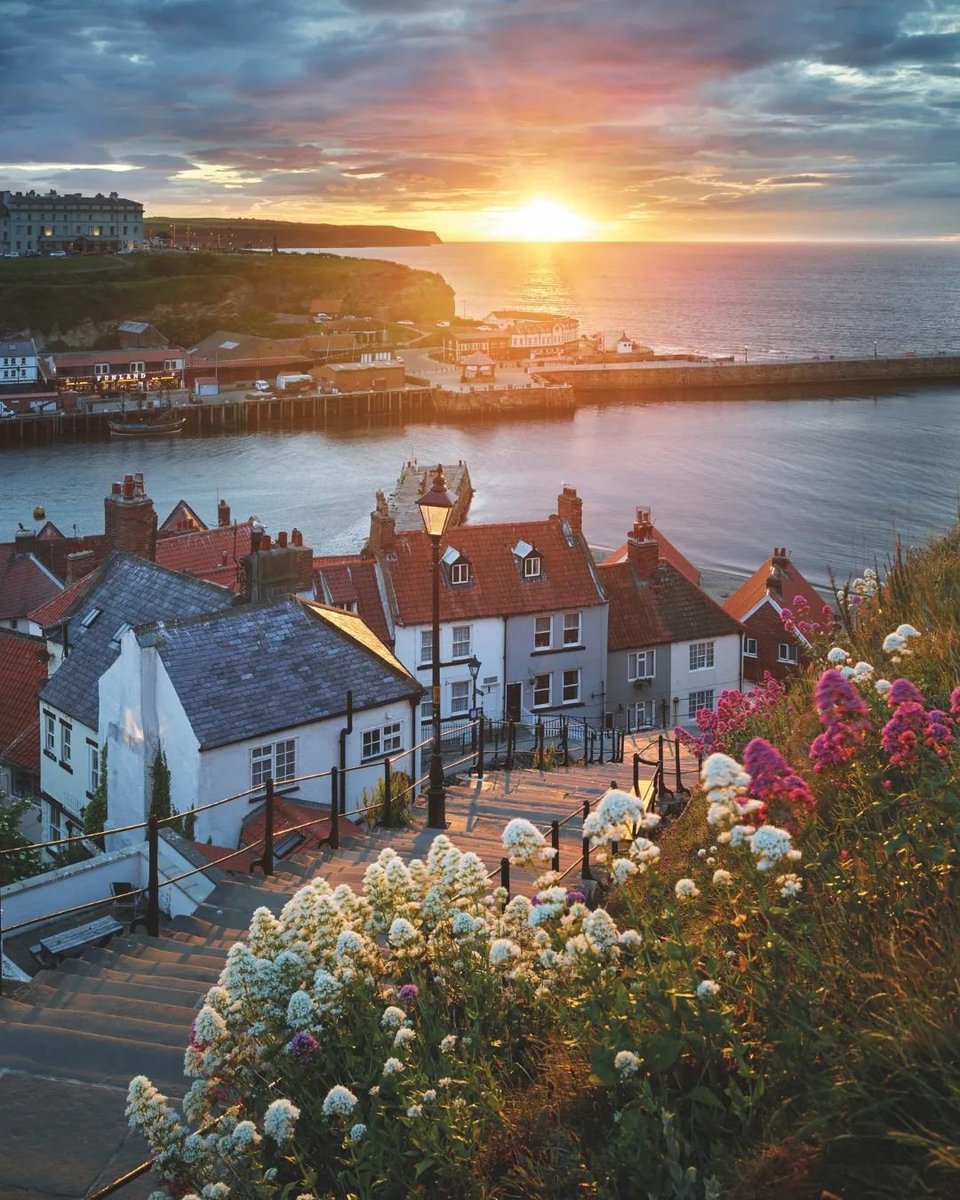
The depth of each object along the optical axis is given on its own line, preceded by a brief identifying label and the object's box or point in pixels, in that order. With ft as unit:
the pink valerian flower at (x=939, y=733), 18.74
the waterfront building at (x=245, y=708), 63.00
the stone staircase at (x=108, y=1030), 18.10
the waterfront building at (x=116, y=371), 443.32
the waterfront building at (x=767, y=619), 127.85
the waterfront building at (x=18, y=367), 435.53
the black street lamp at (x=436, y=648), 41.96
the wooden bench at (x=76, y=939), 36.17
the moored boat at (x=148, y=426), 397.19
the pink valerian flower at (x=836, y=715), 18.61
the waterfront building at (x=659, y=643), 120.37
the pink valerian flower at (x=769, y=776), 17.38
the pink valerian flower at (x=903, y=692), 18.45
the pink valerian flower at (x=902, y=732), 18.57
